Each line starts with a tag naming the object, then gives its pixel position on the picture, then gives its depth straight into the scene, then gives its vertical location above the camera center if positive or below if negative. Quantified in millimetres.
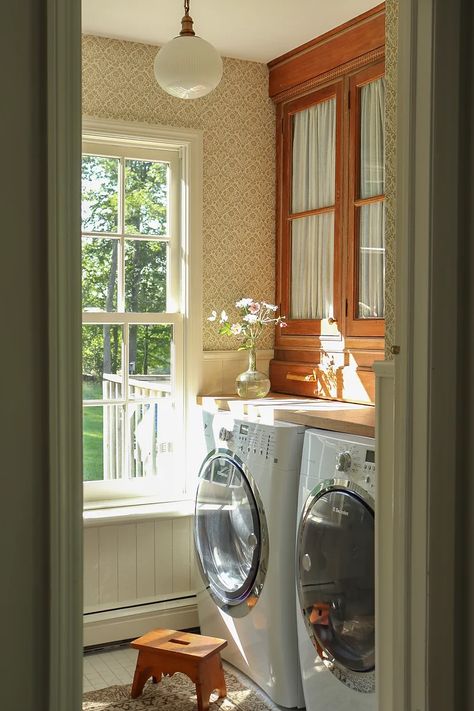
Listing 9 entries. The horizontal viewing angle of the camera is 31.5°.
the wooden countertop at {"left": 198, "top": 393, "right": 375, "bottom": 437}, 2811 -360
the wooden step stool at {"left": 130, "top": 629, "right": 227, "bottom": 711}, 3051 -1262
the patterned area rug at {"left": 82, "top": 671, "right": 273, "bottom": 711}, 3115 -1439
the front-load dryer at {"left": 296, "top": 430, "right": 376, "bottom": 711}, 2596 -822
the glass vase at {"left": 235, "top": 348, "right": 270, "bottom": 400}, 3848 -302
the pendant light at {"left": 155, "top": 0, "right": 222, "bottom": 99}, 3033 +928
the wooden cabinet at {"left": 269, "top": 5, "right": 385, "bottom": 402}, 3559 +493
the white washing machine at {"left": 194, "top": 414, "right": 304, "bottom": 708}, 3068 -901
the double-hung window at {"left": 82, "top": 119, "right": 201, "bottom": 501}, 3883 +8
